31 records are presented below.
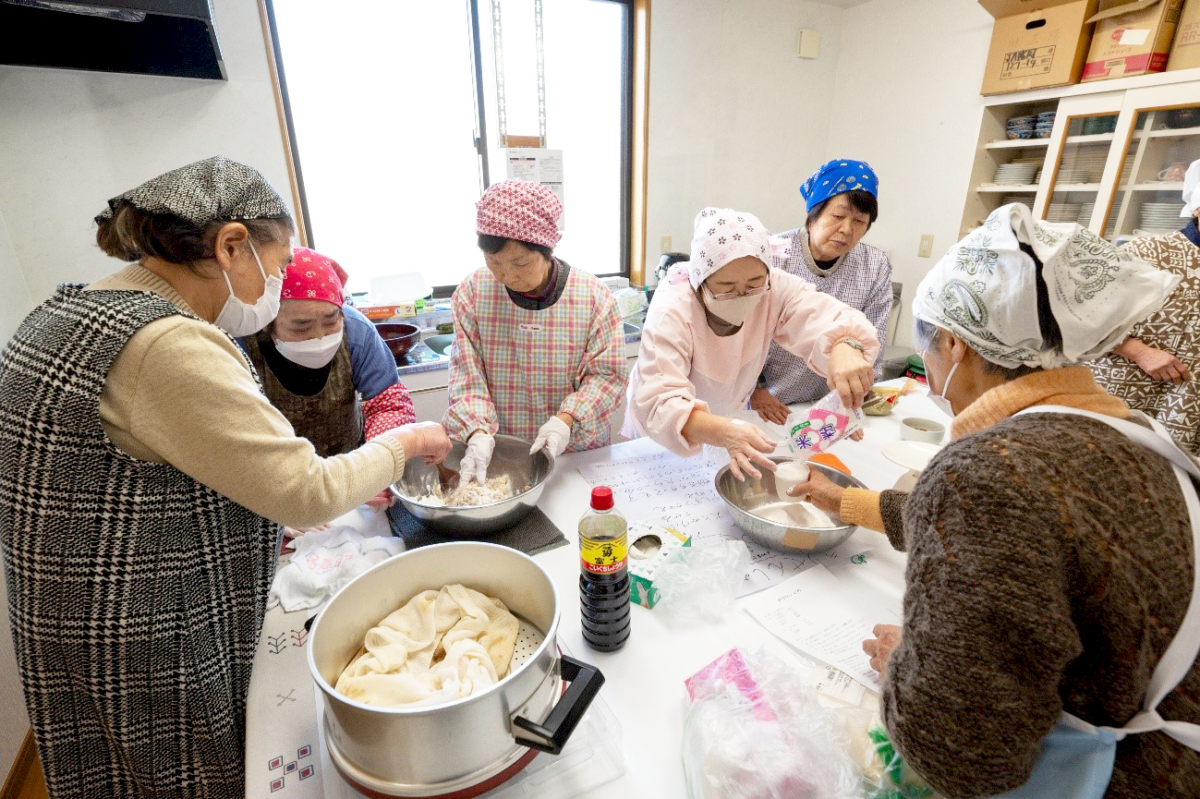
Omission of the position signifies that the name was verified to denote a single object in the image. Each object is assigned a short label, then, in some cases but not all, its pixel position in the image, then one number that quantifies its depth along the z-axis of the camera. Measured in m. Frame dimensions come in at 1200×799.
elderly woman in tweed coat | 0.71
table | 0.71
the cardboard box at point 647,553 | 0.97
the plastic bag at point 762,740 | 0.65
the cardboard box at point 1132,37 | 2.39
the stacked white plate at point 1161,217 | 2.59
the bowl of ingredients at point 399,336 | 2.58
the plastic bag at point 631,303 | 3.31
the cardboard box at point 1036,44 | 2.65
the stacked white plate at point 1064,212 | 2.95
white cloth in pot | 0.69
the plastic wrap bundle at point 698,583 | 0.96
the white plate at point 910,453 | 1.51
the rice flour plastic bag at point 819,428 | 1.31
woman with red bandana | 1.35
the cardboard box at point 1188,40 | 2.34
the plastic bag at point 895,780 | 0.66
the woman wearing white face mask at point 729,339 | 1.33
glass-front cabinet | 2.54
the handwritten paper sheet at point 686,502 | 1.09
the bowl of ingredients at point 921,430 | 1.62
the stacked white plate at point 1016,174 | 3.12
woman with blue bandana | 1.98
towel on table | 1.03
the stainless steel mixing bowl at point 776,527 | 1.06
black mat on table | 1.15
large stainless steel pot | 0.58
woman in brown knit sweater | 0.55
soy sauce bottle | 0.83
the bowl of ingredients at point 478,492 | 1.12
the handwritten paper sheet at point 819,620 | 0.86
